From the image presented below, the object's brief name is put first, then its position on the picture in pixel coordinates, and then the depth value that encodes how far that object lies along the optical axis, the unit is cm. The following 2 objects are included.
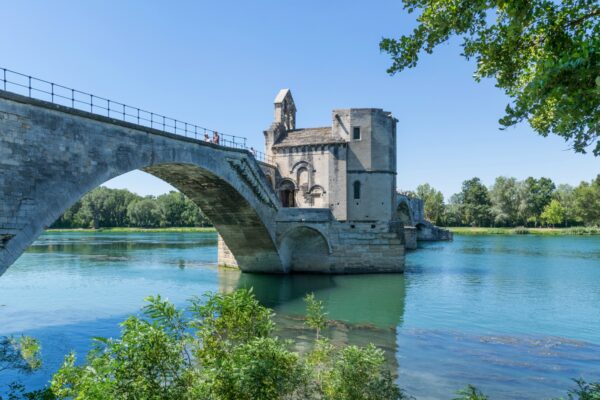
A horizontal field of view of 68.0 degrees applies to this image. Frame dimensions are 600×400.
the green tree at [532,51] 588
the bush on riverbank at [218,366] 707
